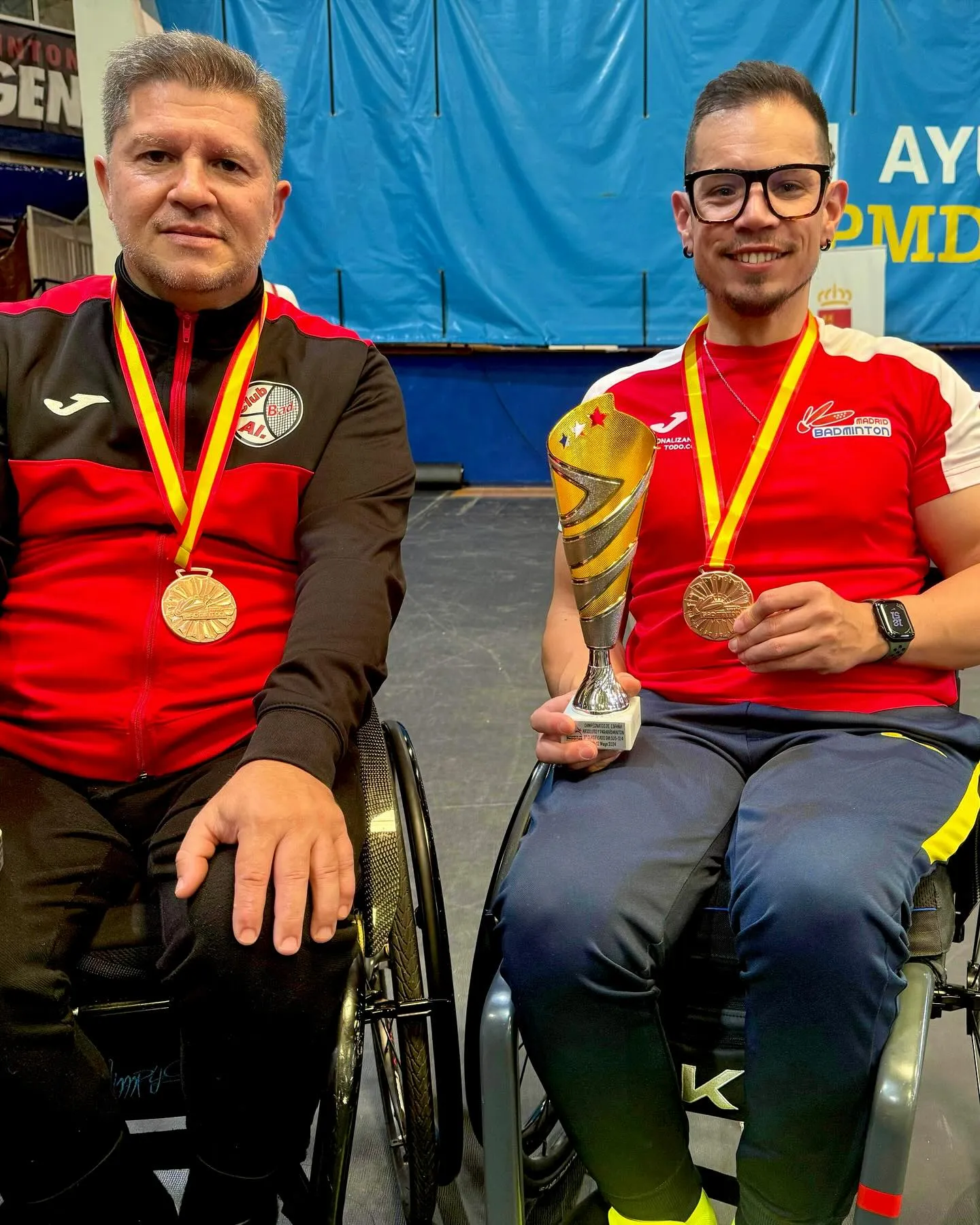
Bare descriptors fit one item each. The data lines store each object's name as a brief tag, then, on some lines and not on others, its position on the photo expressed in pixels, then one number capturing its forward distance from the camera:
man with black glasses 1.01
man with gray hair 1.02
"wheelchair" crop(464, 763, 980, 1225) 0.97
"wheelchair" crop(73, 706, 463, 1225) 1.06
